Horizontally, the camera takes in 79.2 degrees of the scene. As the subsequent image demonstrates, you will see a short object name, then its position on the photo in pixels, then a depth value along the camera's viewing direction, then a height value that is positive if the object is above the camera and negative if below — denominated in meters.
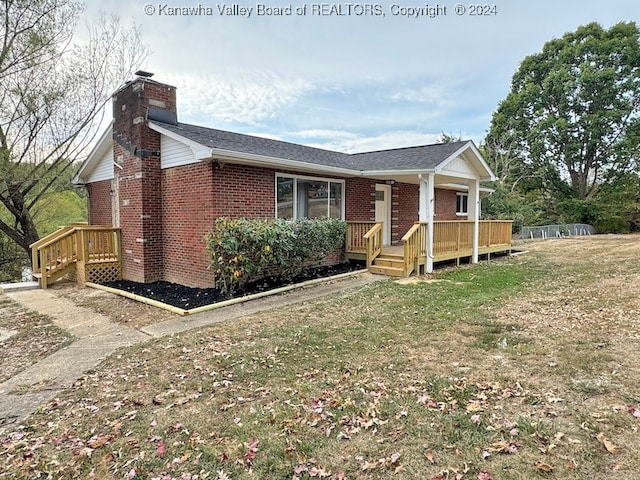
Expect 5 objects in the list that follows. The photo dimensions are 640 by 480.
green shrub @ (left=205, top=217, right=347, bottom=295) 8.05 -0.48
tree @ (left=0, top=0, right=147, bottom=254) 13.05 +5.18
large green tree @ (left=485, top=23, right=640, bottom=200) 28.67 +8.84
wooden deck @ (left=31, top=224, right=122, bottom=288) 10.27 -0.78
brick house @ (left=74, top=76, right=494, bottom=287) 9.06 +1.29
